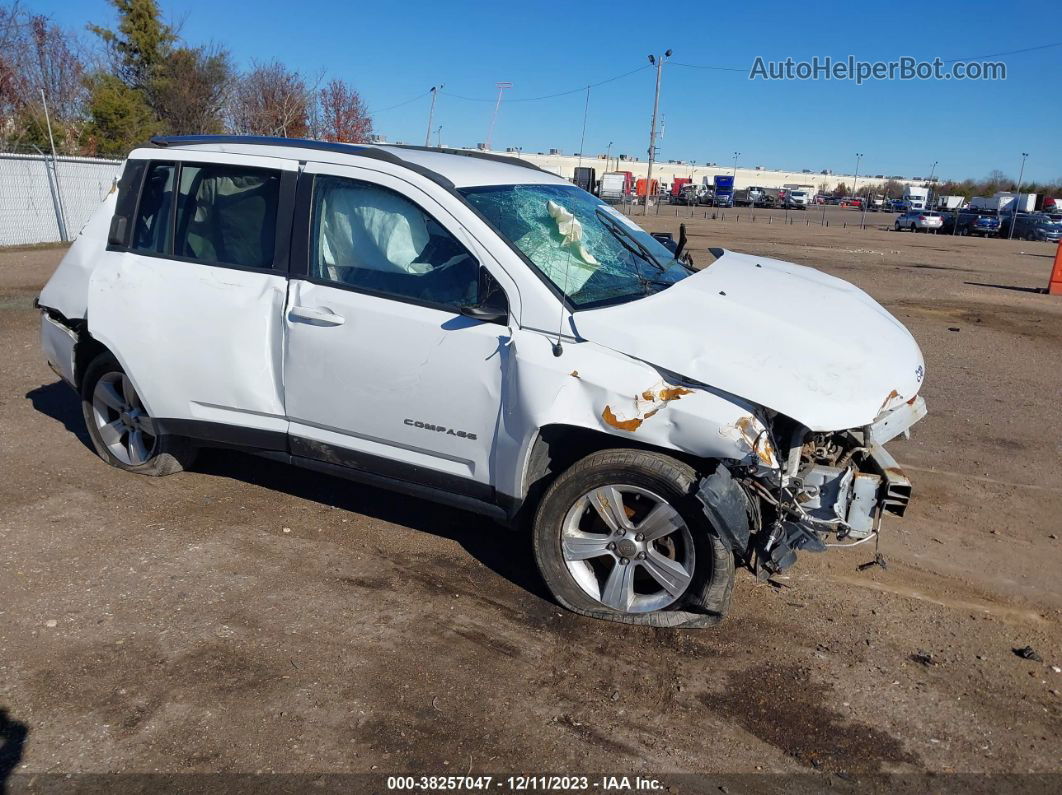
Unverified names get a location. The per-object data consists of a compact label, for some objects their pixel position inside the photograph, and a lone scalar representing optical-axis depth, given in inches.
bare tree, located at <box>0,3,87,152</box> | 1042.7
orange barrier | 648.4
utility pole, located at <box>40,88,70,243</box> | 735.7
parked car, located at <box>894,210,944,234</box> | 2015.3
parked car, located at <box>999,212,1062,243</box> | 1743.4
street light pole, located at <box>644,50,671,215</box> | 1603.0
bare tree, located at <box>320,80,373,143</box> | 1539.1
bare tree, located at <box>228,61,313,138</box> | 1322.6
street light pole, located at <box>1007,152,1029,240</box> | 1807.3
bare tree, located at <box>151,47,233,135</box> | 1311.5
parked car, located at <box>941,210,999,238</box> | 1850.4
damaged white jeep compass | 143.5
